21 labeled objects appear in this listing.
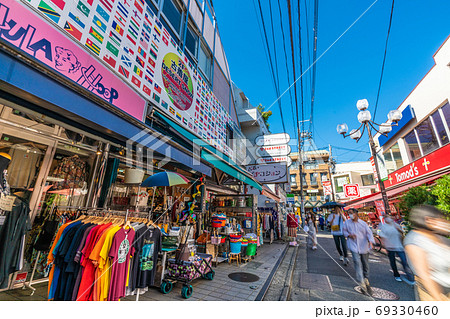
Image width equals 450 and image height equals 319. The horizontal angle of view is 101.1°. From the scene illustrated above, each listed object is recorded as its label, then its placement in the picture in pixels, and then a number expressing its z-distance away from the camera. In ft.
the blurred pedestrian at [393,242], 17.38
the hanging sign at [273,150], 33.25
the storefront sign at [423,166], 28.68
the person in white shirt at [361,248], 14.47
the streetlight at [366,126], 26.53
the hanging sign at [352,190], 71.86
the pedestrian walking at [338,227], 24.11
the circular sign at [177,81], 19.53
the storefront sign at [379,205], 34.05
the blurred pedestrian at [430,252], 6.78
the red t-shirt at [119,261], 8.70
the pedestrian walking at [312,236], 36.43
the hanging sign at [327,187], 81.58
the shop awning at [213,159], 16.53
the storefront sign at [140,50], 11.28
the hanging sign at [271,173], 31.96
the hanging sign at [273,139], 34.12
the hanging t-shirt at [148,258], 10.20
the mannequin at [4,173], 9.70
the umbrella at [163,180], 13.26
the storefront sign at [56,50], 7.78
